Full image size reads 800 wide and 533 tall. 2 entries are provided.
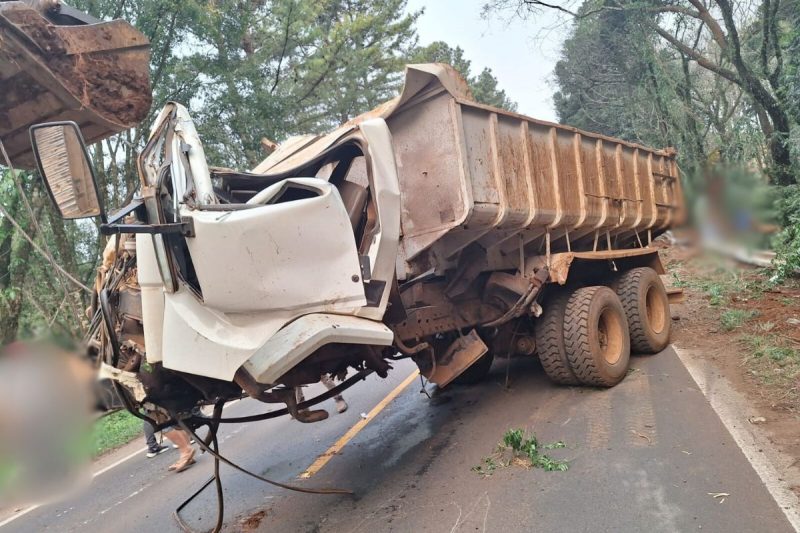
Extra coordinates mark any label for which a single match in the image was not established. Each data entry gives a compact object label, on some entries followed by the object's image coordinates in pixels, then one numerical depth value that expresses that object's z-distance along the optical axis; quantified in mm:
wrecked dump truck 2797
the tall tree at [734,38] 8828
